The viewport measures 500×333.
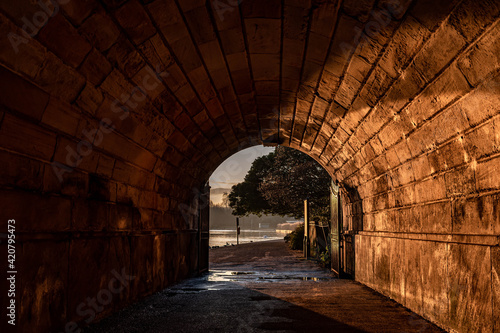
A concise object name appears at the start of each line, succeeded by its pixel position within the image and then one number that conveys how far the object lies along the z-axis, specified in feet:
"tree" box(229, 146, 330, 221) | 73.10
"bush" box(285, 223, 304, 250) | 80.43
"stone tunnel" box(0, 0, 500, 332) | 12.00
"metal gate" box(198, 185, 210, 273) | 38.86
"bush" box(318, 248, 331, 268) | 47.24
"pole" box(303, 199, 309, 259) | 61.13
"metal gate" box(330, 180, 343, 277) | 36.35
